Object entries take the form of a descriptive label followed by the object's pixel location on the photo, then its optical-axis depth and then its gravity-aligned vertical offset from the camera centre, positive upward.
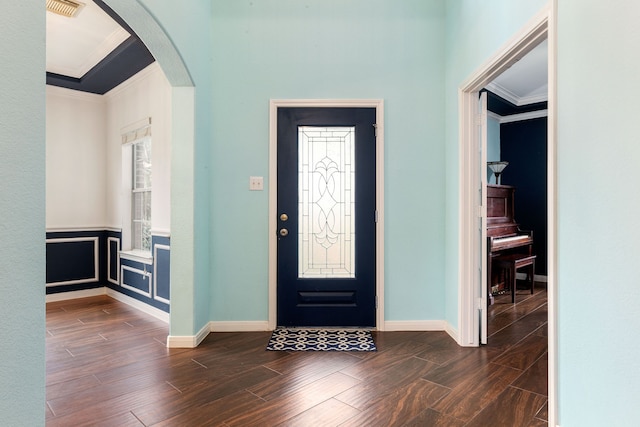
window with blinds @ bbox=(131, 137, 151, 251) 4.13 +0.18
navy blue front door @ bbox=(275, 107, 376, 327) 3.12 -0.02
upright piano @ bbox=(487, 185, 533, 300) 4.27 -0.20
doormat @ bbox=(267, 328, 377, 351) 2.70 -1.07
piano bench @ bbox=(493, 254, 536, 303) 4.06 -0.65
